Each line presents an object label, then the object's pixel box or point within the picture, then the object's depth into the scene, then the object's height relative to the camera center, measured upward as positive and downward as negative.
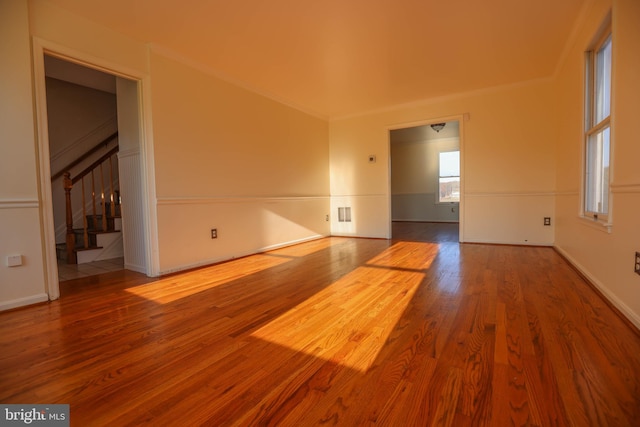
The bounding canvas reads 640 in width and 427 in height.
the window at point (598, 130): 2.36 +0.52
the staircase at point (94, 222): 3.84 -0.23
